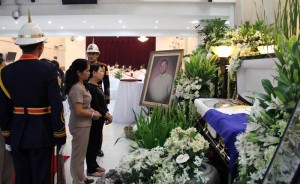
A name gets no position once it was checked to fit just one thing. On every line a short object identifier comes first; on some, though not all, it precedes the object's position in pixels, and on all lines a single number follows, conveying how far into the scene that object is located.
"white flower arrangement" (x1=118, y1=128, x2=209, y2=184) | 1.69
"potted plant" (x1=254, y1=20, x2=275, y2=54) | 2.61
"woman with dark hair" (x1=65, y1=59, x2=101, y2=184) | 2.84
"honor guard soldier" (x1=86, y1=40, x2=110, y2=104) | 4.36
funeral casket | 1.70
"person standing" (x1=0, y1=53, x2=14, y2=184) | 2.62
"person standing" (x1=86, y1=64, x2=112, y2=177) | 3.33
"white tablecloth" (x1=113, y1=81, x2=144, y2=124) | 6.58
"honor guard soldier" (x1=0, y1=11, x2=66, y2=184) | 2.12
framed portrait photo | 3.99
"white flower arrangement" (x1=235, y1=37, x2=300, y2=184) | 1.18
